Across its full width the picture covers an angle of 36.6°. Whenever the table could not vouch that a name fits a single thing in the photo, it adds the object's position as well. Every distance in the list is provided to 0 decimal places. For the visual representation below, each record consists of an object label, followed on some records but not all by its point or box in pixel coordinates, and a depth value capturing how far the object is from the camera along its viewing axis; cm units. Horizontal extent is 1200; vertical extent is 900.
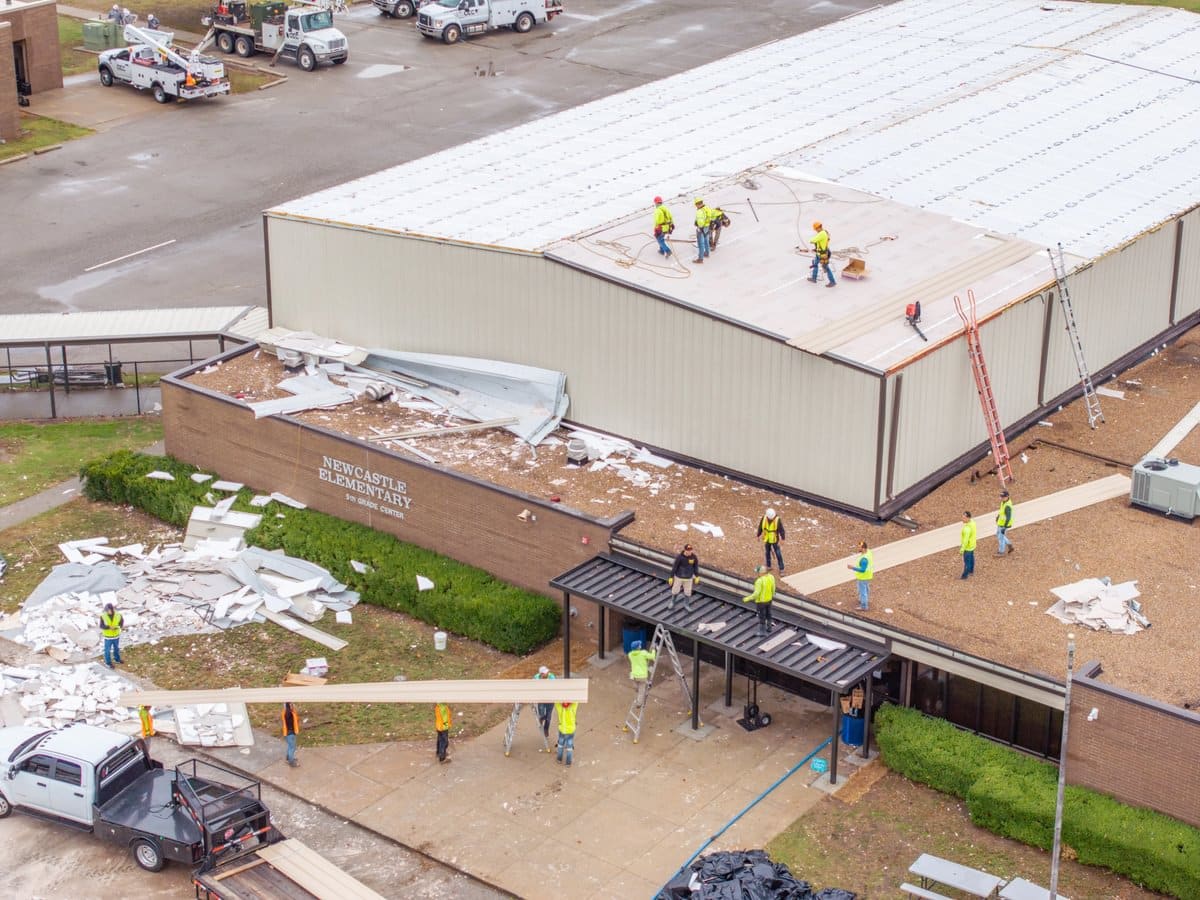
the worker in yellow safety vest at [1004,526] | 3662
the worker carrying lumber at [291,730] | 3506
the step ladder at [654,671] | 3596
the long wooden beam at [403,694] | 3394
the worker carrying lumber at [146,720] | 3547
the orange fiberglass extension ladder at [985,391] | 3950
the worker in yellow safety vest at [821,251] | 4075
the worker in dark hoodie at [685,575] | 3612
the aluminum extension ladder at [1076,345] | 4231
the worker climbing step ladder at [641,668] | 3562
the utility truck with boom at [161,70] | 7606
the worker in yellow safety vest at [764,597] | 3494
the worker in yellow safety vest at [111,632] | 3844
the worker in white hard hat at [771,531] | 3603
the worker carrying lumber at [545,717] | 3572
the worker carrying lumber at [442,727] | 3481
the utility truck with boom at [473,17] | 8438
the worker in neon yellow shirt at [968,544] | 3578
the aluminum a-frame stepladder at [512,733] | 3519
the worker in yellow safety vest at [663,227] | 4219
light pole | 2792
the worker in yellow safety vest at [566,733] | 3447
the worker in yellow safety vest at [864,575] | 3481
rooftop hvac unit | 3822
